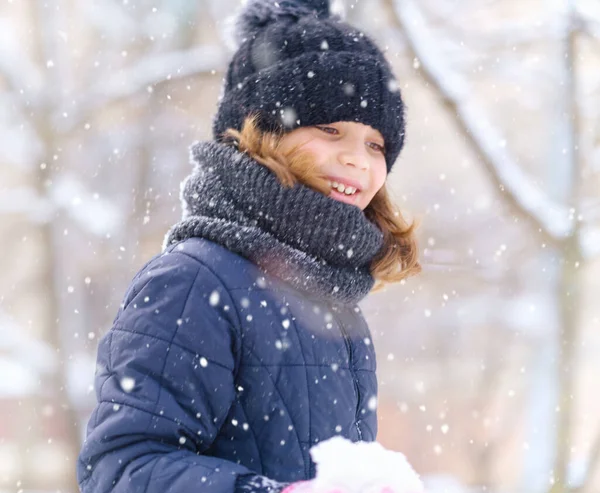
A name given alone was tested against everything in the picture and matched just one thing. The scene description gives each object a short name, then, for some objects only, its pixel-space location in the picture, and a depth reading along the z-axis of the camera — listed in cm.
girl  226
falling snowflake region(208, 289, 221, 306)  231
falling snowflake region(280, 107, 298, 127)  245
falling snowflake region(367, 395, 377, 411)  244
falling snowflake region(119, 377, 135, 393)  225
